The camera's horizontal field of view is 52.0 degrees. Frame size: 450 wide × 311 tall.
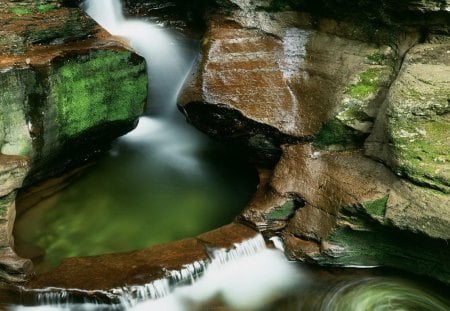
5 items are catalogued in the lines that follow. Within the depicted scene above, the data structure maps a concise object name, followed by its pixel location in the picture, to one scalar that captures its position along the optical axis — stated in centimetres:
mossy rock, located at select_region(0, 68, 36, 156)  511
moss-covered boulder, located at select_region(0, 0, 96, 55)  558
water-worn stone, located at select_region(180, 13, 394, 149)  571
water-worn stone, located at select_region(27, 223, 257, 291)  450
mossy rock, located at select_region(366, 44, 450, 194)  482
